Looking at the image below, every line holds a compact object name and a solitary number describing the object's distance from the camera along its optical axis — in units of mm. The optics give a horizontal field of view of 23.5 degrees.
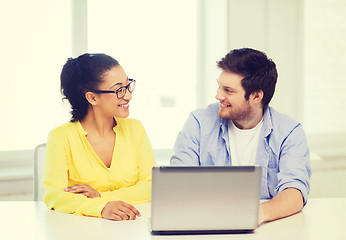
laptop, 2259
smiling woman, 2640
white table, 2331
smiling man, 2831
